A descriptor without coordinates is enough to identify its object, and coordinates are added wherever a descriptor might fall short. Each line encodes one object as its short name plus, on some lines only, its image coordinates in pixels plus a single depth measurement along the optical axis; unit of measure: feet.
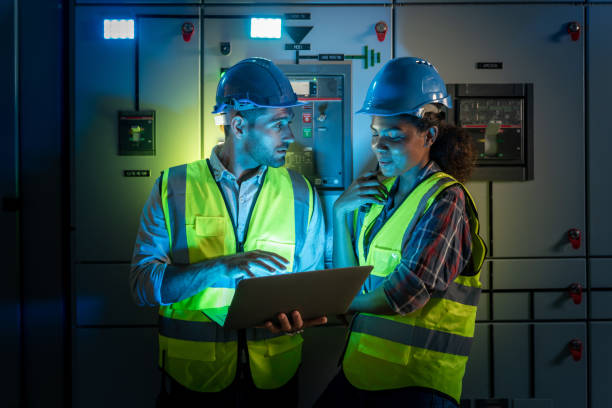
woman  4.79
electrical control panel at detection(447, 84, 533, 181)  7.44
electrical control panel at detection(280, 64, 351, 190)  7.32
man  5.27
